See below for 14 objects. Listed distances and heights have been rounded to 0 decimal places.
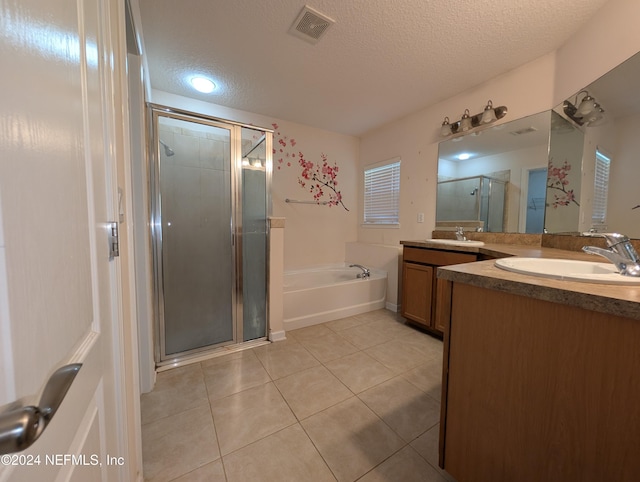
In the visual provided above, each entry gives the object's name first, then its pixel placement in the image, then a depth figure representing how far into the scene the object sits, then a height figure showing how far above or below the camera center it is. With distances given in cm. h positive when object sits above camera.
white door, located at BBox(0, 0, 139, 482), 25 -1
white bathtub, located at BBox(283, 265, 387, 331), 244 -77
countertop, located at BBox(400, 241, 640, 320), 57 -17
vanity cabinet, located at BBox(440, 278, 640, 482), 59 -47
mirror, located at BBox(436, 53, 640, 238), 126 +43
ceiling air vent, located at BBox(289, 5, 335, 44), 154 +132
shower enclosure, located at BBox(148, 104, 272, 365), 183 -6
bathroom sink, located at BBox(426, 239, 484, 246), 201 -14
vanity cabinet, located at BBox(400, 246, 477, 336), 215 -57
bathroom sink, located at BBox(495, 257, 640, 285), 72 -15
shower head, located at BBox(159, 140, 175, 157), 184 +54
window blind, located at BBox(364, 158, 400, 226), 319 +43
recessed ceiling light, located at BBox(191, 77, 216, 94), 224 +130
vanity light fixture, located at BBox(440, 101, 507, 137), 216 +100
